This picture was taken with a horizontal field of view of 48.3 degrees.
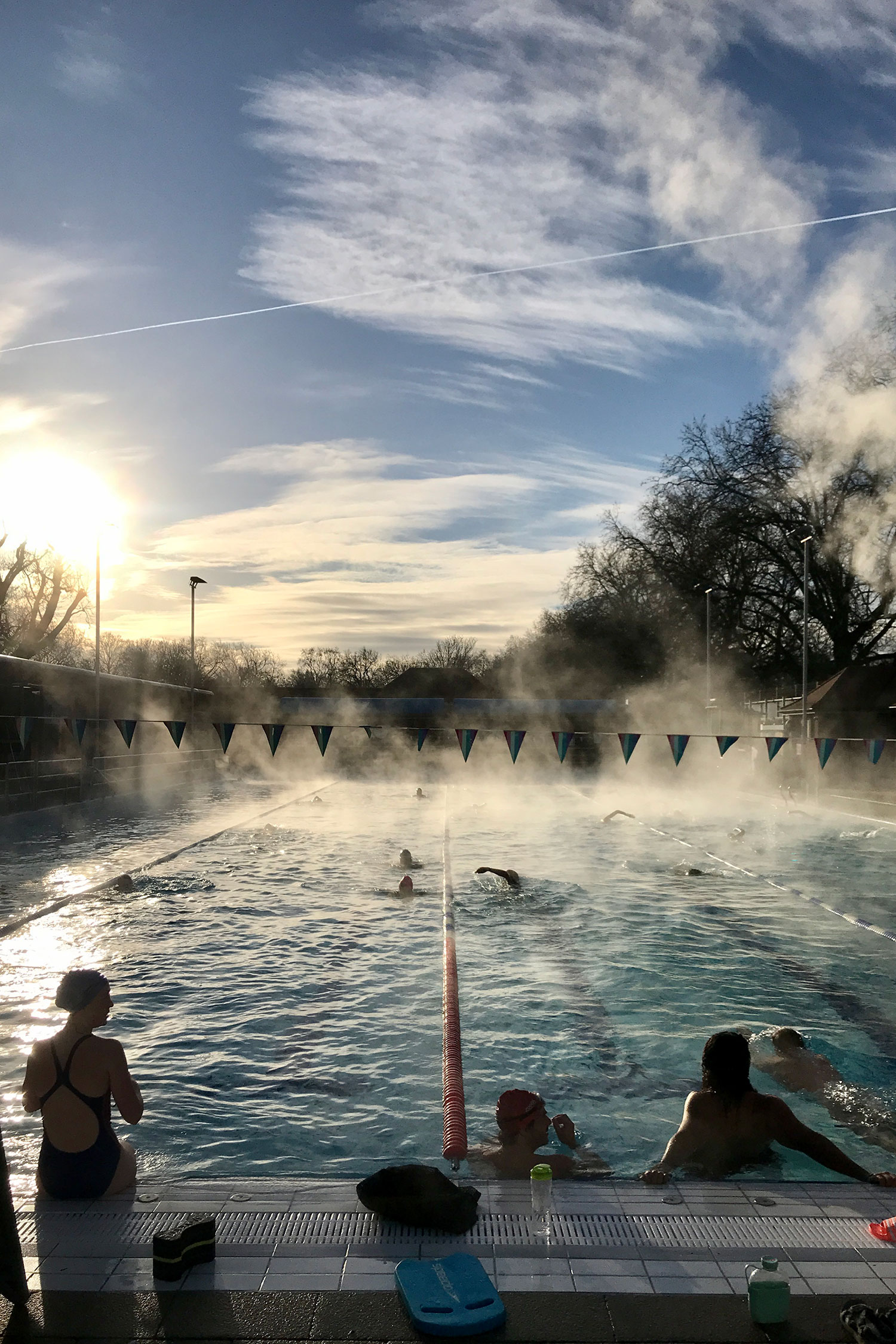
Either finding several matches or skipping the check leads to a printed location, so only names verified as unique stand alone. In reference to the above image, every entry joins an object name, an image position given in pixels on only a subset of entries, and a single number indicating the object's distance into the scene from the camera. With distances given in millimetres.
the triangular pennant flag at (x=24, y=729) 18188
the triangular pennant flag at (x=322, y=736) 18750
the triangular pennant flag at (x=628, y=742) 17281
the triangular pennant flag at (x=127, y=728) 17453
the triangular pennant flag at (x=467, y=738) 17828
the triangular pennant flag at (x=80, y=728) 18266
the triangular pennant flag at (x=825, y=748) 18781
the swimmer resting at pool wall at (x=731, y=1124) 4770
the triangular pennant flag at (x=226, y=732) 17562
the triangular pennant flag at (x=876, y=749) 18484
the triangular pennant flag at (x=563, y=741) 17911
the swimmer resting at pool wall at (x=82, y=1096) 3857
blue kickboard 2812
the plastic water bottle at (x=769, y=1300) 2863
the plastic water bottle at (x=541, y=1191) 3637
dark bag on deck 3488
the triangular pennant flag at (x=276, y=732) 18078
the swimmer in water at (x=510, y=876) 13367
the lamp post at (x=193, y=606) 38969
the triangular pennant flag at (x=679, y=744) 17078
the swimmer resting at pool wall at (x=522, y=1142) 4664
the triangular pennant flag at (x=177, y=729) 18033
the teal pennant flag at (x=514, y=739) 17688
